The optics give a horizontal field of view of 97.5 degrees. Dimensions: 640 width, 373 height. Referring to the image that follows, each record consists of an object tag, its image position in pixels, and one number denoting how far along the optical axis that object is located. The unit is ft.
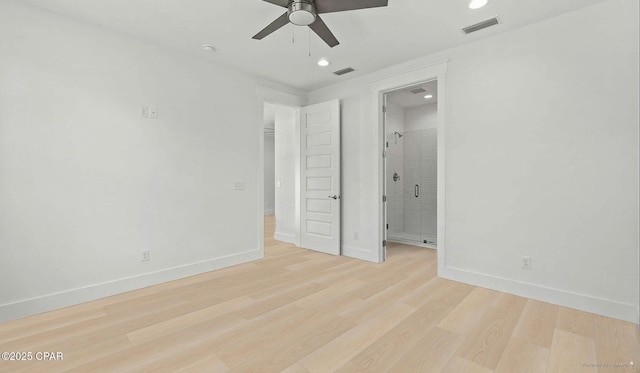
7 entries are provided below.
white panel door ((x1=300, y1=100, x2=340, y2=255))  14.67
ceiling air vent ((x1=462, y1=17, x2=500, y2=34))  9.00
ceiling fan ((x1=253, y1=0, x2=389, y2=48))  6.63
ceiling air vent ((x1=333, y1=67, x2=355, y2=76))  13.09
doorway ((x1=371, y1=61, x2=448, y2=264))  11.23
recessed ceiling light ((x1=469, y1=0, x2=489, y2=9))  7.95
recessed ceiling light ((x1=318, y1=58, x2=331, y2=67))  11.99
